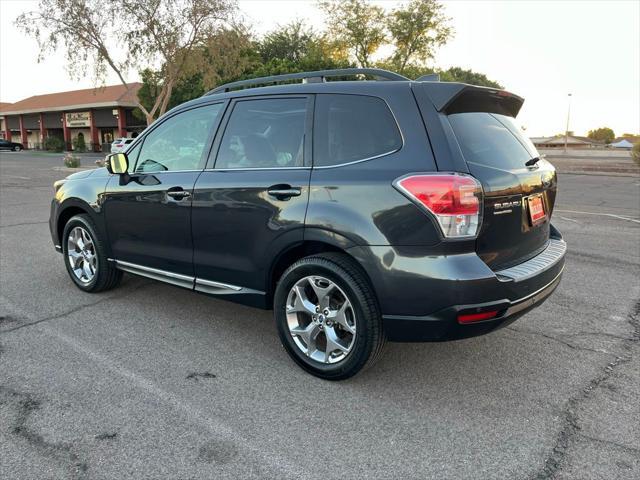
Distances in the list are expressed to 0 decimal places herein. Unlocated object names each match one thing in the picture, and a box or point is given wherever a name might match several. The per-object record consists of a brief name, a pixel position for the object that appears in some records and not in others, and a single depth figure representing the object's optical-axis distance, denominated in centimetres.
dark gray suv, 270
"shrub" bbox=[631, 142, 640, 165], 2892
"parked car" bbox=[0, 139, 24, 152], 5004
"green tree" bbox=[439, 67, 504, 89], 5597
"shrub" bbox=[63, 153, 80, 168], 2455
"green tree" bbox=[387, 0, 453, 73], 3650
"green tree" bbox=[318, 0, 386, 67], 3659
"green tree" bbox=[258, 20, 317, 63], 3956
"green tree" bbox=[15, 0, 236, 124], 2425
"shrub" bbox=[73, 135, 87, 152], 4656
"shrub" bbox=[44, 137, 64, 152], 4900
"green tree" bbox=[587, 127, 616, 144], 15562
